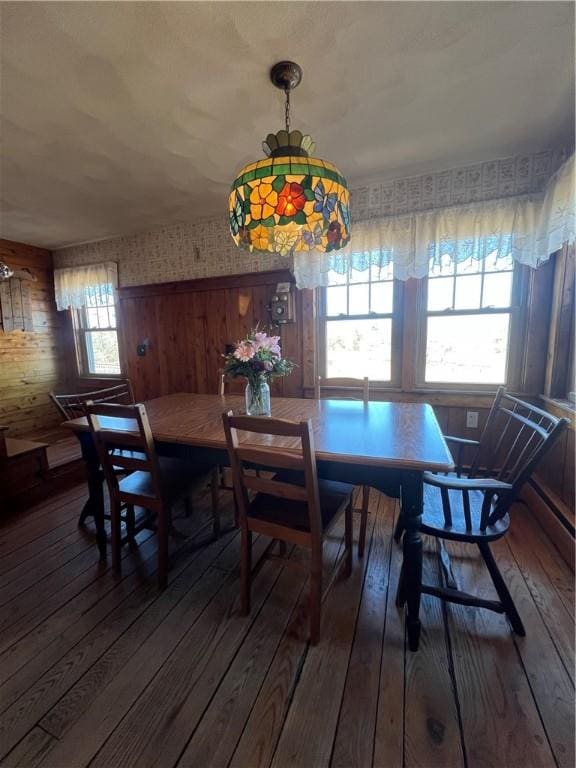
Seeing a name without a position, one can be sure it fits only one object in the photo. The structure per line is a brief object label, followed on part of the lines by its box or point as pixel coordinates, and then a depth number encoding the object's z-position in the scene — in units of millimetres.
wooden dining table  1281
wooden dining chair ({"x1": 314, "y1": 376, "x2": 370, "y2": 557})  1871
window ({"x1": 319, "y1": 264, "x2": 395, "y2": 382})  2916
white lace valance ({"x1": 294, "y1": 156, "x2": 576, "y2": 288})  2096
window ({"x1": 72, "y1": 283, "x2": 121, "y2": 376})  4102
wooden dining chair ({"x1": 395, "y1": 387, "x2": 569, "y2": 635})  1267
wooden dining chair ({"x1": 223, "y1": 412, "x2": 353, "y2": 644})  1242
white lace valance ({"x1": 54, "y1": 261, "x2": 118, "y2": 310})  3891
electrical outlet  2646
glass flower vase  1819
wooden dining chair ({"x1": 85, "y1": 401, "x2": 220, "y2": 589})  1578
